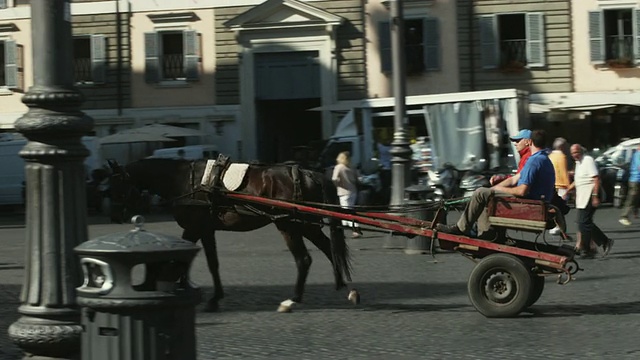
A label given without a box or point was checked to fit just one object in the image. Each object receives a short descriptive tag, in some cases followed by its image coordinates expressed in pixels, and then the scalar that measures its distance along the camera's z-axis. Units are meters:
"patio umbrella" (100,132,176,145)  35.50
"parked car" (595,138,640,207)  28.59
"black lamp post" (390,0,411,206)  19.81
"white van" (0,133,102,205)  33.91
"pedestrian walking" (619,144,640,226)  20.72
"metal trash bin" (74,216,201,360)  5.35
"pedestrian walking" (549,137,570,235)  19.52
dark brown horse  12.51
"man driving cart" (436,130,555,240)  11.48
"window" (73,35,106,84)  39.44
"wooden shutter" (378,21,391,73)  37.34
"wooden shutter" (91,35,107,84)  39.41
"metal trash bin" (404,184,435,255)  17.78
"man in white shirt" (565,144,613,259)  17.20
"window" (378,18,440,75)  37.22
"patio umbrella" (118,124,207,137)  36.31
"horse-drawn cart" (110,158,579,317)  11.32
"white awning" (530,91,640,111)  34.16
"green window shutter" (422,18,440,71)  37.22
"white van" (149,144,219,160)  33.53
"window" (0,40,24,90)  39.50
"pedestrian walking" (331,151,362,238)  22.06
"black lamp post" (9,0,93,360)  6.84
